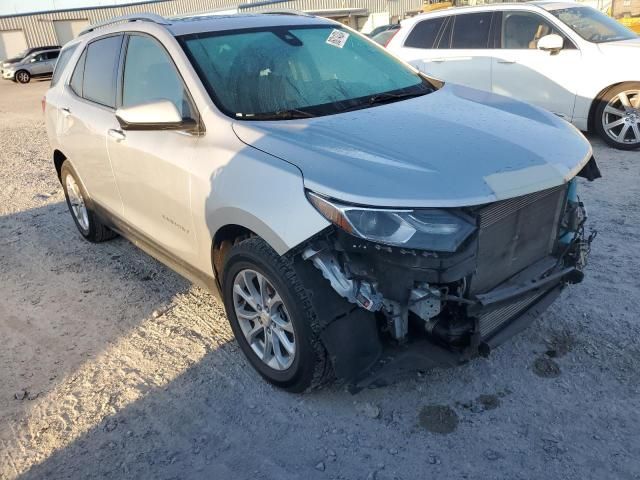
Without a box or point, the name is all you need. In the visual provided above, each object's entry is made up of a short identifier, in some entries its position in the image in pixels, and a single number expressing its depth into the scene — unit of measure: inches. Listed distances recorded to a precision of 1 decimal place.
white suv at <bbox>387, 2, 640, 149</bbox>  264.7
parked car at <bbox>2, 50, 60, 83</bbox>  1084.7
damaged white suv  93.9
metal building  1622.8
